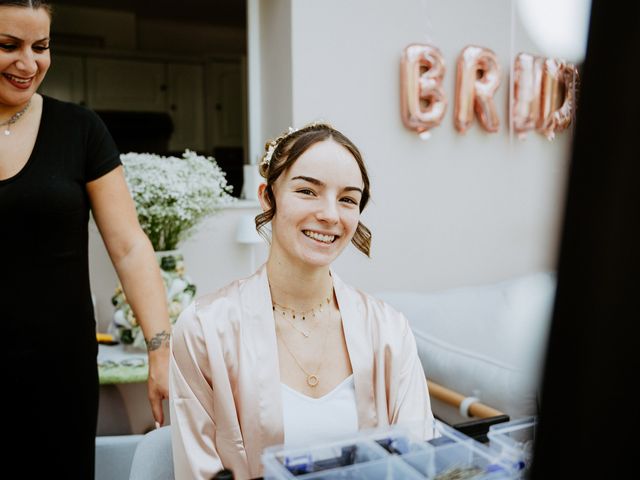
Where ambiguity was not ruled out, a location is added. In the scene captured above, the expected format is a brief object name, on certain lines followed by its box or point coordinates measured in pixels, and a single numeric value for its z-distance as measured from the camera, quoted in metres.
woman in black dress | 1.34
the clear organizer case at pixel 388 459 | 0.77
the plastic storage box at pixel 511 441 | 0.75
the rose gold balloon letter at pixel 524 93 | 3.11
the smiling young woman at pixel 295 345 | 1.21
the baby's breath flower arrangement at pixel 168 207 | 2.17
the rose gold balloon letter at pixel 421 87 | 2.97
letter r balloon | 3.09
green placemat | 1.98
